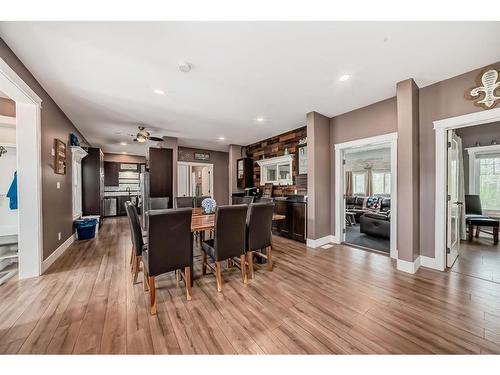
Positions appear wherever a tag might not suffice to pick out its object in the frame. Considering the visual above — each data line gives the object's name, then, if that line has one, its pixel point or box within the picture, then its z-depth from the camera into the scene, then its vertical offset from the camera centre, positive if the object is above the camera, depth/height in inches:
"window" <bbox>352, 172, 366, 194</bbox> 320.3 +5.6
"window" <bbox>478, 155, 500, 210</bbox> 171.6 +2.4
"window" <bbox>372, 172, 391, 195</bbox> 293.6 +4.1
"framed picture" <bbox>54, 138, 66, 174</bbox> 127.0 +22.4
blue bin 169.2 -35.8
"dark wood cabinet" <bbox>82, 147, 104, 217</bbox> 225.6 +6.3
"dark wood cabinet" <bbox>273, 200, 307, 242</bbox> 159.6 -30.1
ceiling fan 169.6 +48.3
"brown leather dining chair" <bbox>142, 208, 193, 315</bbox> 72.2 -22.9
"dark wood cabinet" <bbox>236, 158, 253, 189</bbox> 247.8 +19.3
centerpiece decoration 127.9 -12.4
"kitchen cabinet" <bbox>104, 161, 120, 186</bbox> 307.0 +24.5
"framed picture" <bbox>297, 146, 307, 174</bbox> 179.3 +26.0
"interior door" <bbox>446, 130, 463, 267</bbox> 107.3 -11.1
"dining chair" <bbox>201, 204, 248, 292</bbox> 87.6 -23.3
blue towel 119.4 -3.7
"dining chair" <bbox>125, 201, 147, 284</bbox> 90.6 -22.8
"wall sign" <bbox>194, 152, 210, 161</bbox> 274.2 +45.5
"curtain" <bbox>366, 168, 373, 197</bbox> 306.2 +4.3
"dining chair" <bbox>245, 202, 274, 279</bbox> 99.8 -21.9
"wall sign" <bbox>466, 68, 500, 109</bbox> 89.6 +45.6
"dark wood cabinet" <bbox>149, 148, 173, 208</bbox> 204.1 +16.4
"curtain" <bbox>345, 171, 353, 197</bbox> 335.4 +3.3
